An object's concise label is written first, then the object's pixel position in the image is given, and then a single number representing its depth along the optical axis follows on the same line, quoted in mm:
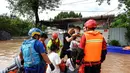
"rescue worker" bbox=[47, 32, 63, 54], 2883
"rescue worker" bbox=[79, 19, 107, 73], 1755
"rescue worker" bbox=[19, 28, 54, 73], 1757
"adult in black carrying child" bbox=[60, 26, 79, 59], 2703
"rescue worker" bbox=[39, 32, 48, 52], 2561
